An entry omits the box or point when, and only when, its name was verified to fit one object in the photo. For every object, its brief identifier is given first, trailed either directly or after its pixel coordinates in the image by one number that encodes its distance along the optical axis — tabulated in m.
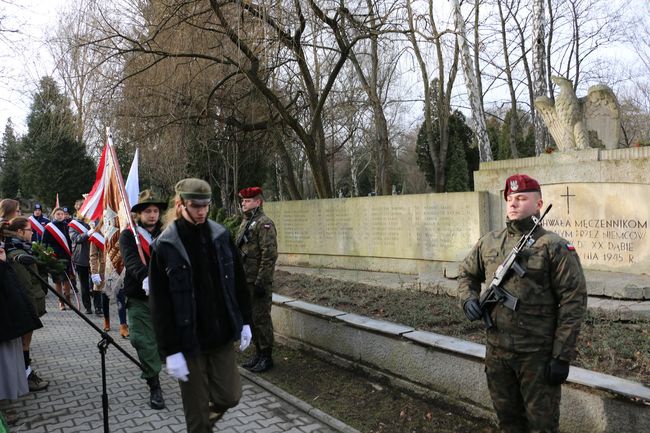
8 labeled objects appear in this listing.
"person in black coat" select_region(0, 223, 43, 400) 4.62
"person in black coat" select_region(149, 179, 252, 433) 3.11
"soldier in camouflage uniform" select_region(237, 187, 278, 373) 5.61
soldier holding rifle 2.86
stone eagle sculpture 7.79
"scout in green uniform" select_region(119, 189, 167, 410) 4.79
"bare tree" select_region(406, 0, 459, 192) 18.06
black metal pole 3.87
